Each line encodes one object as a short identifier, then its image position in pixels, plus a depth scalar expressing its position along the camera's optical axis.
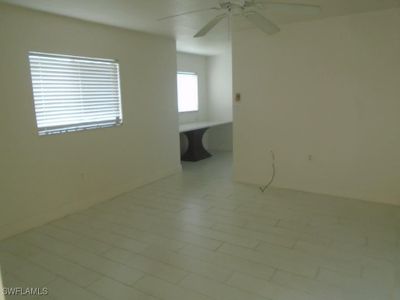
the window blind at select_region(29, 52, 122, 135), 3.34
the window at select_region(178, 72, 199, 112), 6.55
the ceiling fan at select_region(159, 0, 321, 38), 2.47
